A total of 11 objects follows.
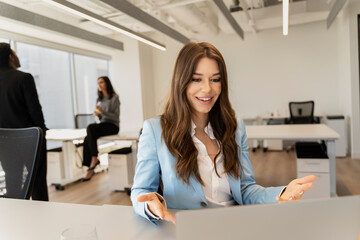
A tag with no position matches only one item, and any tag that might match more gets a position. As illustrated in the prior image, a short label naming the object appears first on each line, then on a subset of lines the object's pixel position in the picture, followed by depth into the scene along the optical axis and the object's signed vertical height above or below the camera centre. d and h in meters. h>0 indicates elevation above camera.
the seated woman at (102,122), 4.12 -0.19
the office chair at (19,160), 1.36 -0.22
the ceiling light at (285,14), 3.00 +1.04
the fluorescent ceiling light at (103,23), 2.66 +1.07
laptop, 0.46 -0.20
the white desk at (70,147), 3.88 -0.54
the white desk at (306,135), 2.93 -0.37
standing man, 2.52 +0.17
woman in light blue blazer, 1.14 -0.20
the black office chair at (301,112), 5.45 -0.24
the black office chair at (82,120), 5.30 -0.16
